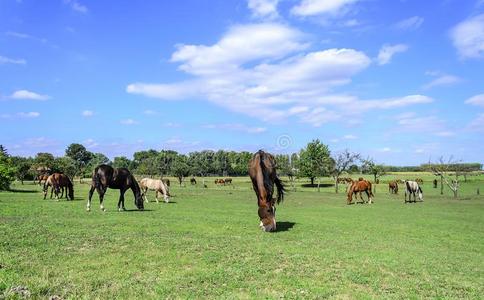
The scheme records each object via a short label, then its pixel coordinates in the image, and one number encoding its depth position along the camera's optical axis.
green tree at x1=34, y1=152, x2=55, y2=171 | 92.41
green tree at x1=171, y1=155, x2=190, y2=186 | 113.82
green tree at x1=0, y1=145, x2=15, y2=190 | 44.38
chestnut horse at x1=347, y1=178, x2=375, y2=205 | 39.44
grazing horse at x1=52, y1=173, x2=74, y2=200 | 33.33
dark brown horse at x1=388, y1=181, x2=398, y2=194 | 61.22
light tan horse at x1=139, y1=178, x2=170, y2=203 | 33.48
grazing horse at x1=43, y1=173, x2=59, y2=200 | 33.56
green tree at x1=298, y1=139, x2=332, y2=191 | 84.62
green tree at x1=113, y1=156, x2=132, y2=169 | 163.62
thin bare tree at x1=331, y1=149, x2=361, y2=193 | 77.56
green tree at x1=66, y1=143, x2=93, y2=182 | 156.62
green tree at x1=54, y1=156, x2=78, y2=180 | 90.50
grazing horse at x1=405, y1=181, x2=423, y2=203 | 42.91
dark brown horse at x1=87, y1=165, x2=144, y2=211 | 23.58
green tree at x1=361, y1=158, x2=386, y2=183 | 87.40
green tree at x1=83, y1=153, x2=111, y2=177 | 147.11
